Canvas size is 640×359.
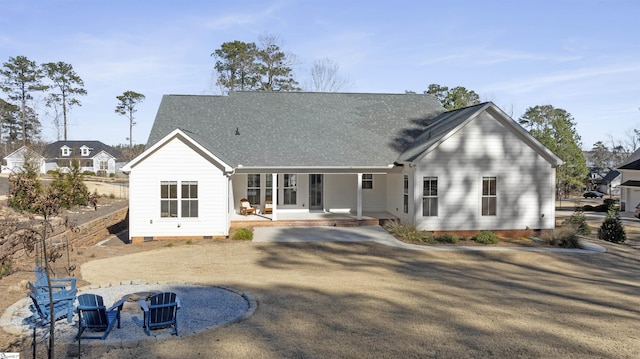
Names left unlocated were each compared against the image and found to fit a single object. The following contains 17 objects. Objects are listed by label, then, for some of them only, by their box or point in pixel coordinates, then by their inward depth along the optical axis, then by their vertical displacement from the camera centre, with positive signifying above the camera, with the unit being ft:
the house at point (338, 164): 63.00 +2.29
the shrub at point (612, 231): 72.59 -8.06
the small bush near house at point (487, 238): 62.95 -7.88
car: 212.58 -7.04
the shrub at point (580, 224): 76.38 -7.21
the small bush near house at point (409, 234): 63.16 -7.44
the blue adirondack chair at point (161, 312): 26.94 -7.66
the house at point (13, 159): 194.76 +9.40
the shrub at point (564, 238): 62.34 -7.89
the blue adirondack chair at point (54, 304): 27.55 -7.49
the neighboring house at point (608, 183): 242.78 -1.85
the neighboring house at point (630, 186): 127.73 -1.73
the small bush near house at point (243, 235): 62.69 -7.40
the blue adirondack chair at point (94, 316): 26.24 -7.78
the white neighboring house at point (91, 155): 238.68 +13.26
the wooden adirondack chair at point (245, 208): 77.61 -4.67
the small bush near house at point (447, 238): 63.26 -8.00
